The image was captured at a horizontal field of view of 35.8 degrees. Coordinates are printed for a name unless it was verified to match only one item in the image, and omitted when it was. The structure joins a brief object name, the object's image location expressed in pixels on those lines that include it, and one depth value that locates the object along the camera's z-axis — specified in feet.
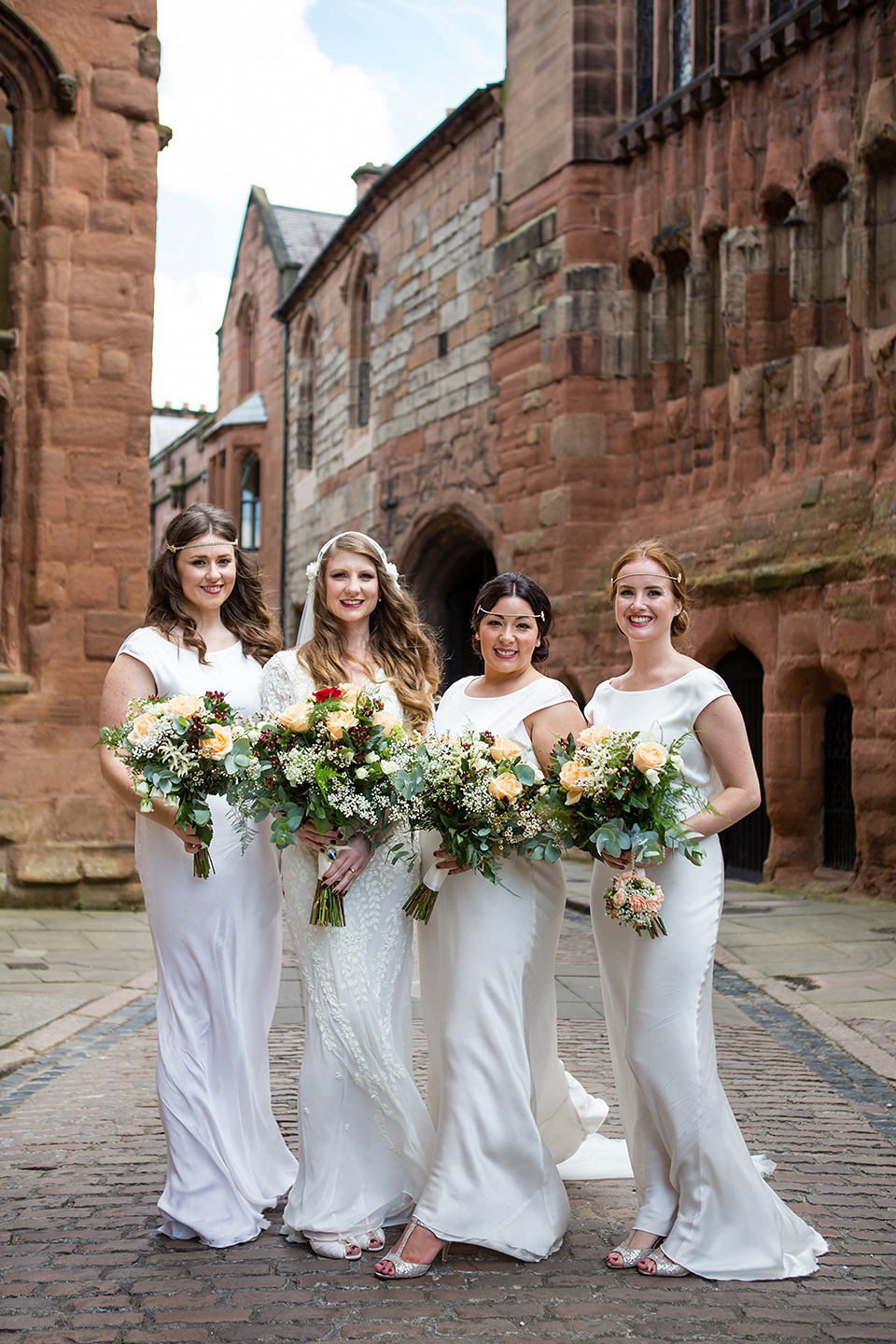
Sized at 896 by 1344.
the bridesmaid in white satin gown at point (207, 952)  13.35
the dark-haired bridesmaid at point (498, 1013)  12.55
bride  12.93
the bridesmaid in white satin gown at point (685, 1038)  12.39
